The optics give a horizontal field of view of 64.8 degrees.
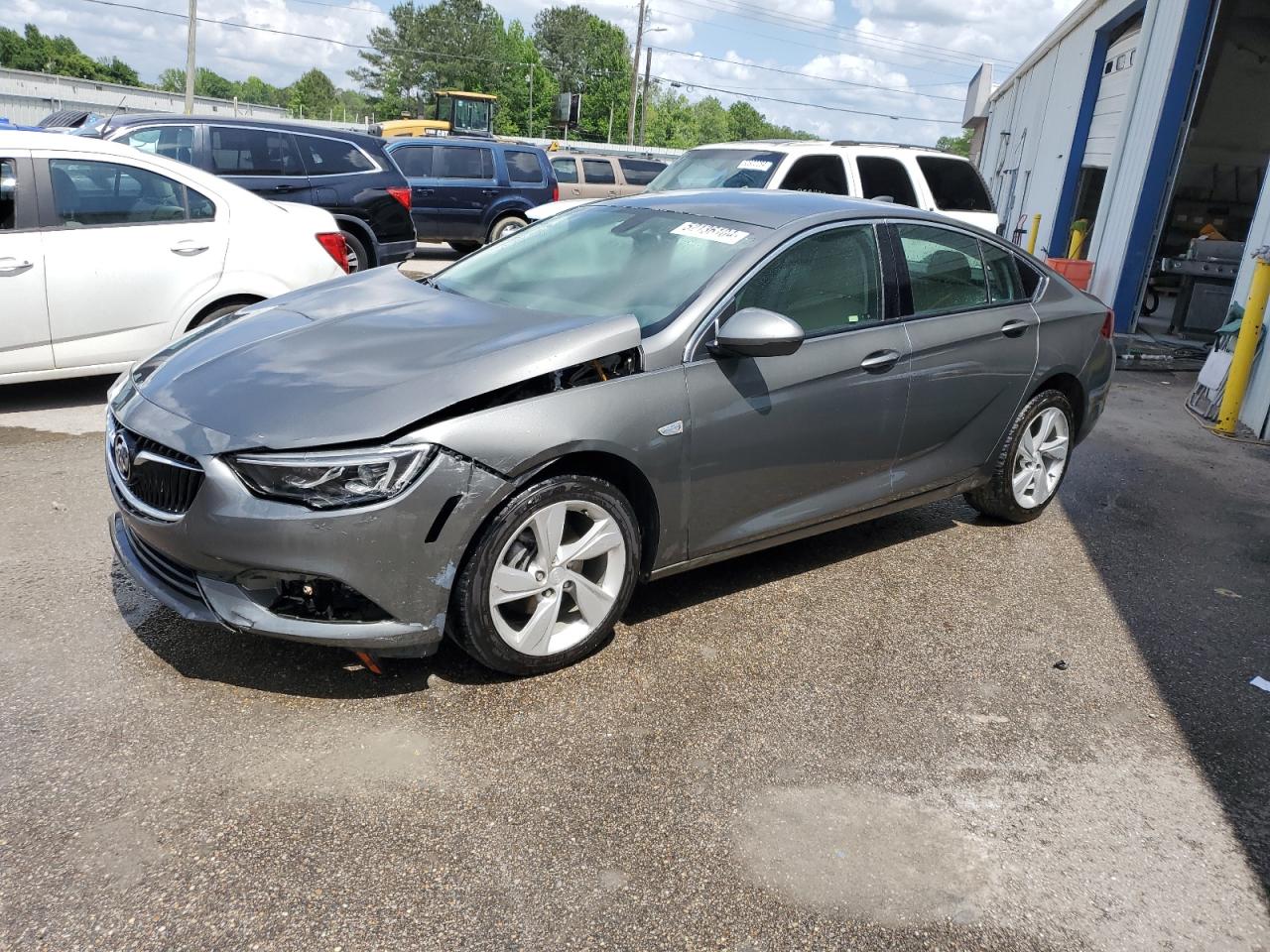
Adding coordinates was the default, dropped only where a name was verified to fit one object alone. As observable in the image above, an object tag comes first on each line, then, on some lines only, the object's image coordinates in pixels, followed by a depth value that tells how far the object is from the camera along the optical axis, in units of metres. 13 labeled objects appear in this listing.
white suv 8.91
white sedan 5.86
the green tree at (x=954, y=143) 120.43
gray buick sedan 2.98
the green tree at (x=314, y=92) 137.50
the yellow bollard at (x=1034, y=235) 19.47
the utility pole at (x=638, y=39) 57.16
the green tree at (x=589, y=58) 109.50
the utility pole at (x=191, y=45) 33.59
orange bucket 12.18
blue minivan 15.49
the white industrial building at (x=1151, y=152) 11.62
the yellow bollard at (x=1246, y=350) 7.87
